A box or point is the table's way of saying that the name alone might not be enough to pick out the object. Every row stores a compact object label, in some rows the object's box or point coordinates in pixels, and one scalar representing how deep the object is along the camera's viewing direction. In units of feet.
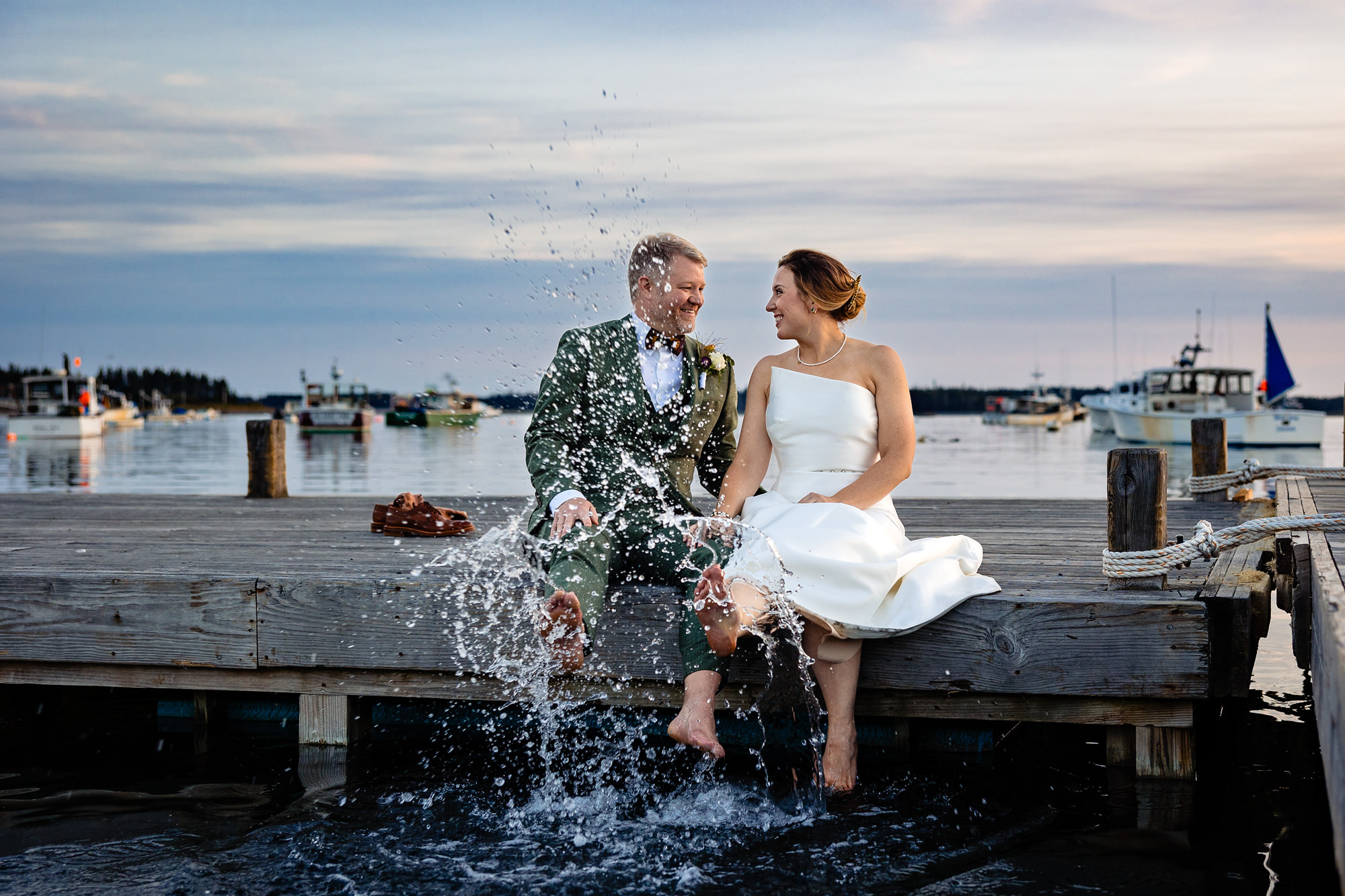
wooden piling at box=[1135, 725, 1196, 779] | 13.79
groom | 14.01
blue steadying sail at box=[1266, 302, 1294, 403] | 129.59
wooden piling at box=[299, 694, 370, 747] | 15.75
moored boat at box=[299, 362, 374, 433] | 298.76
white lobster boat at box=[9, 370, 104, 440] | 218.38
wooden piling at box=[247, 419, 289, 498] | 30.25
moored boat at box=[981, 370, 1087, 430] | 365.81
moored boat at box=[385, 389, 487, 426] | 334.03
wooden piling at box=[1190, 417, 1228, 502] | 31.58
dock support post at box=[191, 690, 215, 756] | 16.99
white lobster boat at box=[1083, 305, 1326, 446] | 147.33
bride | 12.38
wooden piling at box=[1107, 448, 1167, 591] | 14.60
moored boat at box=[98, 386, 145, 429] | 329.11
